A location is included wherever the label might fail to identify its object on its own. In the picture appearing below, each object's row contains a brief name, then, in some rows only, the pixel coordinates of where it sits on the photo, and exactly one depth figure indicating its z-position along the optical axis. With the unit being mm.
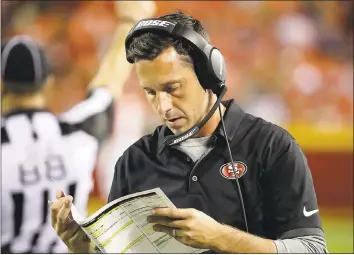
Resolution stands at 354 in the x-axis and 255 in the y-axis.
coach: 9493
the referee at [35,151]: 10261
